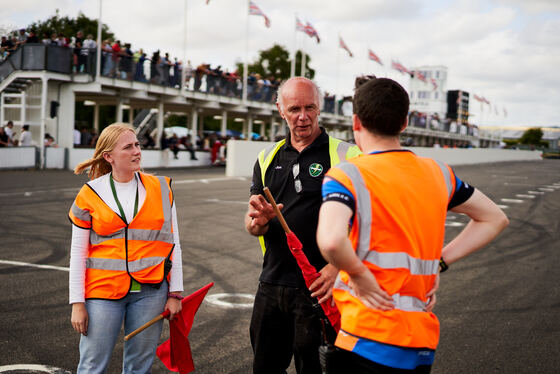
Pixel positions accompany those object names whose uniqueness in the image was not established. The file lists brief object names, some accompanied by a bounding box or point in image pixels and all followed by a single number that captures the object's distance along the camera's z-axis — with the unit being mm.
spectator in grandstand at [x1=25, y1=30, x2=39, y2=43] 25194
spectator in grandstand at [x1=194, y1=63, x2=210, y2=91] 32812
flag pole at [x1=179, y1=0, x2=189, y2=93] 31422
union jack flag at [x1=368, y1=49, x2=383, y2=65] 42625
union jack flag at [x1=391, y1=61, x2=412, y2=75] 46653
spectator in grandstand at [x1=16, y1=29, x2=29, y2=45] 25484
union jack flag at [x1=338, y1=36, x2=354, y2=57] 41594
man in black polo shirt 3049
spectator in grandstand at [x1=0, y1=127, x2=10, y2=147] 22797
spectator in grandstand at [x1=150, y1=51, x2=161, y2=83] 29094
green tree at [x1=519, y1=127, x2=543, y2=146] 122162
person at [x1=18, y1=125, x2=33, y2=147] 23797
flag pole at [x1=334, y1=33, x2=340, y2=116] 48406
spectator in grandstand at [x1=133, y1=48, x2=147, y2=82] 27906
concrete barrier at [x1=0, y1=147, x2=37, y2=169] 22516
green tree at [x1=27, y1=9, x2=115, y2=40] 49062
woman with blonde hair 3035
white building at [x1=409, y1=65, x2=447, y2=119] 124375
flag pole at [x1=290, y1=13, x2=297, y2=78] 37812
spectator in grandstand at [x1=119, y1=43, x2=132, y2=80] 26941
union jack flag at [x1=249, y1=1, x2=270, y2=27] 34781
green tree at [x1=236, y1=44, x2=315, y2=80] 71125
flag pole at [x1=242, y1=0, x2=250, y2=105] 36953
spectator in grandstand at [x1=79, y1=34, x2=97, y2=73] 25688
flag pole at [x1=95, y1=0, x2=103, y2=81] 25517
